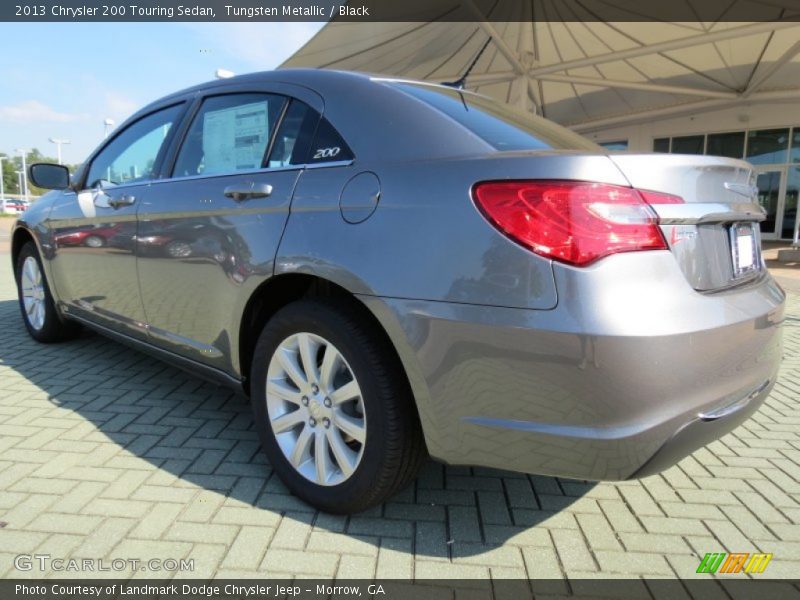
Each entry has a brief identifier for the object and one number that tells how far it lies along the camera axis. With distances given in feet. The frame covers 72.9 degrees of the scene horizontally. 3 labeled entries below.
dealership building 48.47
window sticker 7.96
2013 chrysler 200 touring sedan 4.93
